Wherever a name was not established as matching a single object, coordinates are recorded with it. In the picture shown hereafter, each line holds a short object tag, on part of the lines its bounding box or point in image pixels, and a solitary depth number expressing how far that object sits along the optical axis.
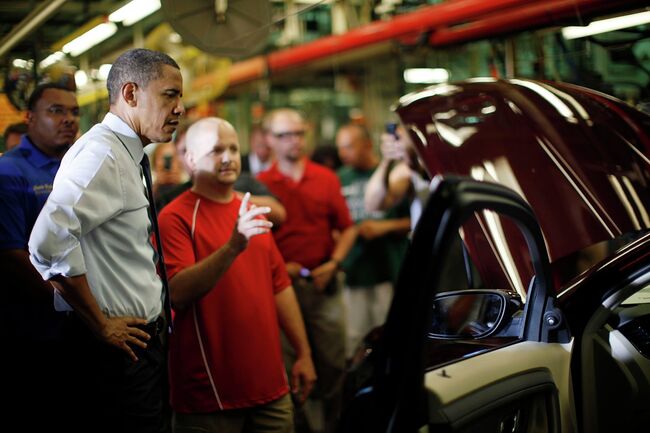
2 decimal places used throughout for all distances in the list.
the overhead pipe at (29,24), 2.92
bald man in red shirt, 2.86
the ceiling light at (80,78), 2.90
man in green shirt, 5.46
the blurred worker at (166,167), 5.09
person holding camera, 5.33
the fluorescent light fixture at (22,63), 2.90
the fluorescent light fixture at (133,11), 3.30
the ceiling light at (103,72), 2.77
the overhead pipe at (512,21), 4.15
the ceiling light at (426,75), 6.38
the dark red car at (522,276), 1.69
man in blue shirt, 2.50
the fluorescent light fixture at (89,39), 3.06
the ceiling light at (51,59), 2.92
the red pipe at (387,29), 5.38
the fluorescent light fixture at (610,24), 3.86
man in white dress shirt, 2.12
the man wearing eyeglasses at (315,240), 4.82
